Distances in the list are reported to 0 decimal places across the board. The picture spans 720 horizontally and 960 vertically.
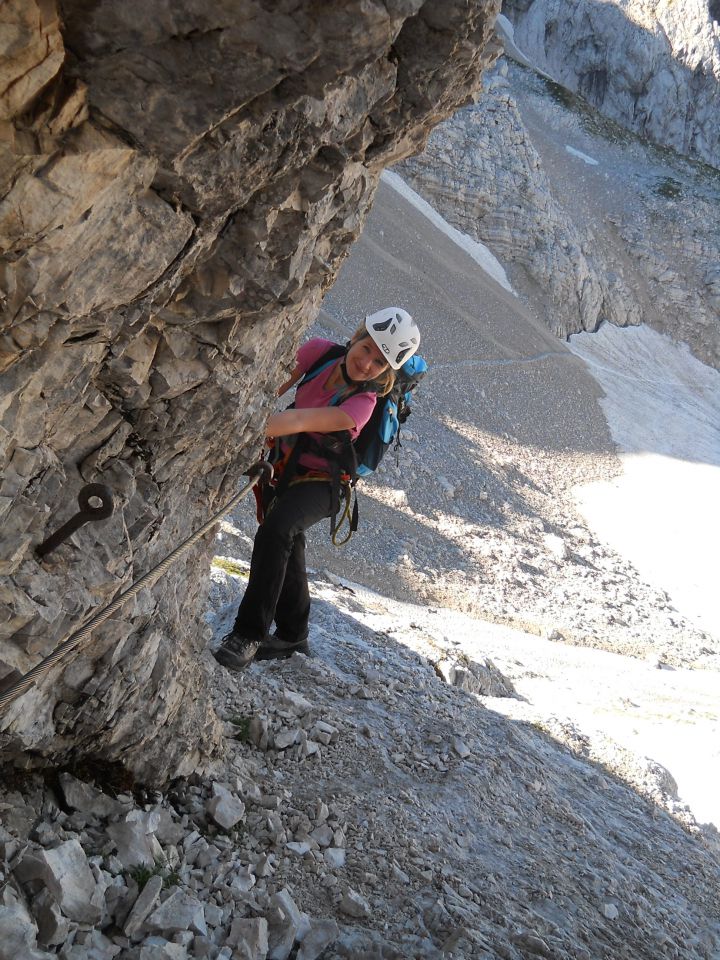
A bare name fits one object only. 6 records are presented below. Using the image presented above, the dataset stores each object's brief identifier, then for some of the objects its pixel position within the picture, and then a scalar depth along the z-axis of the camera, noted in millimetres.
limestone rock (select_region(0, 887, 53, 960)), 3338
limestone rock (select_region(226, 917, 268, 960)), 4145
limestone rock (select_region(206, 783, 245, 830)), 5082
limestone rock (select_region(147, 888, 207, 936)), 4027
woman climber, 6277
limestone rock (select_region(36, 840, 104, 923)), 3736
